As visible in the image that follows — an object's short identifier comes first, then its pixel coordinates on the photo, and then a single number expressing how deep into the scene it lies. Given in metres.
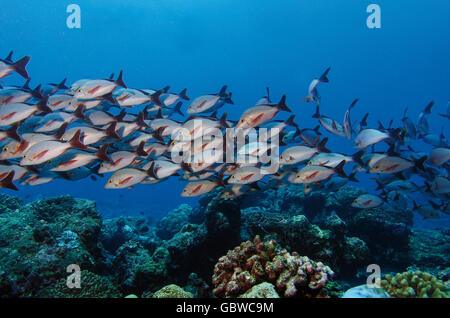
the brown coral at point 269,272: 3.40
